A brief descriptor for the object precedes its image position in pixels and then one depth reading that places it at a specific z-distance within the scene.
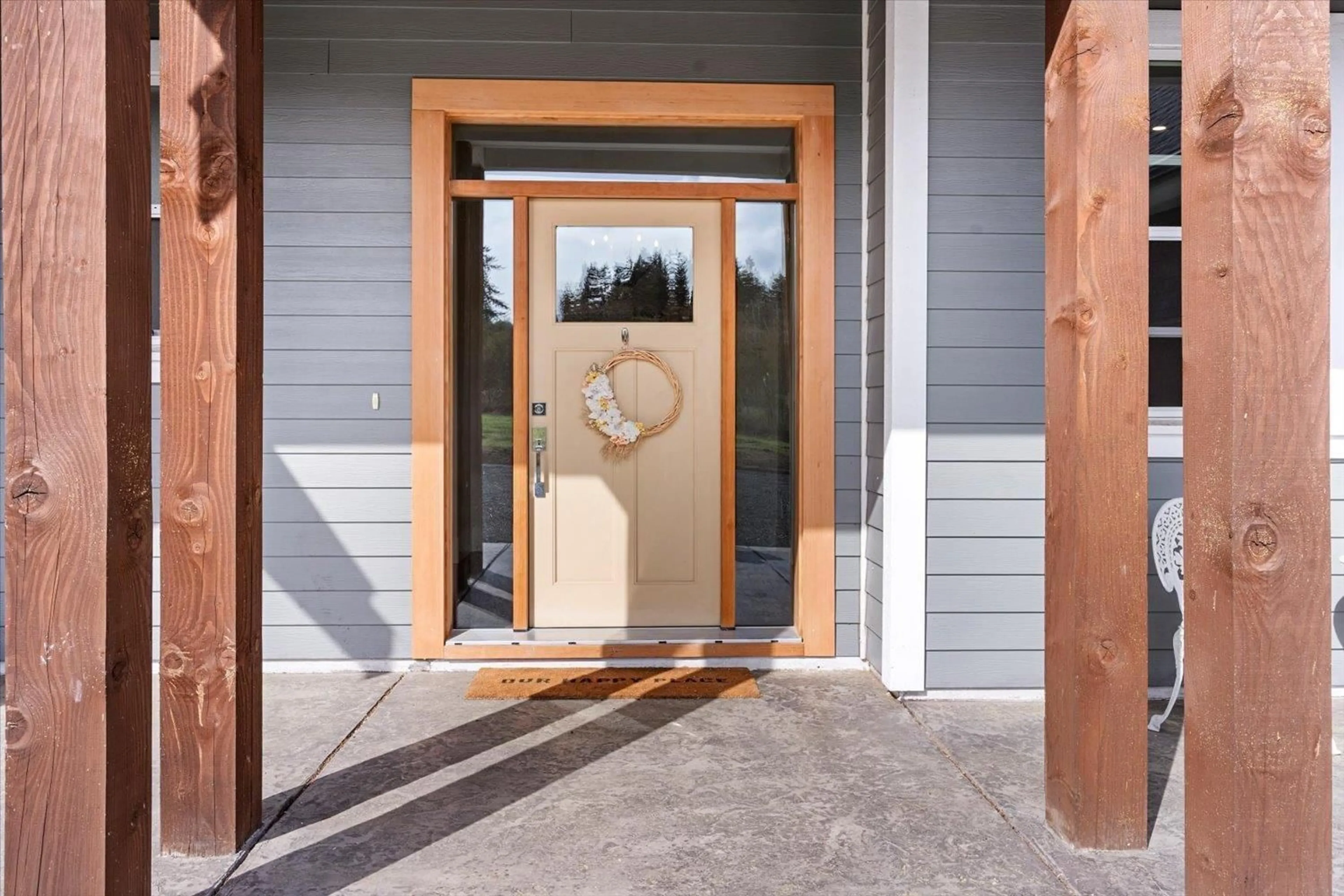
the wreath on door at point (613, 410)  3.96
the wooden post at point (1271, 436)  1.41
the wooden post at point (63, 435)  1.40
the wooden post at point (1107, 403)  2.10
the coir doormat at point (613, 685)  3.43
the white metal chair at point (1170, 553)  3.09
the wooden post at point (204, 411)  2.11
